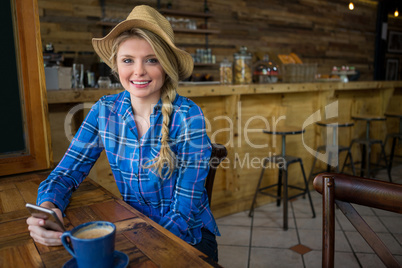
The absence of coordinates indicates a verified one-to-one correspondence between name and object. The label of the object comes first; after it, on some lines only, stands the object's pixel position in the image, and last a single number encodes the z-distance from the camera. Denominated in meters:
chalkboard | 1.51
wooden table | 0.82
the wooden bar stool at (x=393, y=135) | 4.31
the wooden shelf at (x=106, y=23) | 4.44
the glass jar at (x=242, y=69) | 3.67
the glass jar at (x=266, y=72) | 3.88
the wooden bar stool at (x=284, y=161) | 2.98
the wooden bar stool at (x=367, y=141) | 3.94
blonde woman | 1.33
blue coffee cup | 0.70
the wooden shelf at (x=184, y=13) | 4.95
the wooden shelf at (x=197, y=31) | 5.12
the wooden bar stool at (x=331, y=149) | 3.52
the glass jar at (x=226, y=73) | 3.58
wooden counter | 2.58
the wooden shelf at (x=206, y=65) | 5.31
